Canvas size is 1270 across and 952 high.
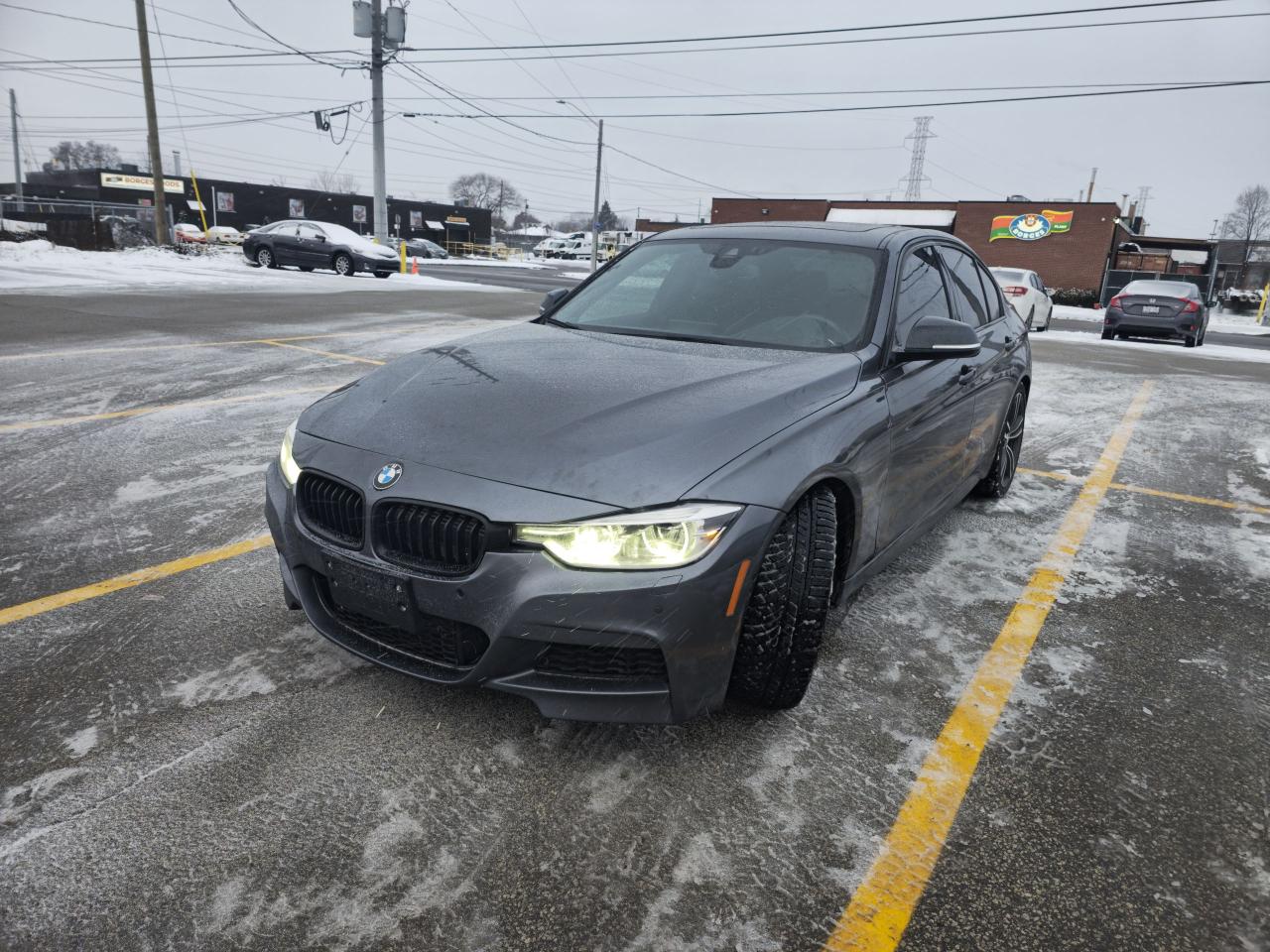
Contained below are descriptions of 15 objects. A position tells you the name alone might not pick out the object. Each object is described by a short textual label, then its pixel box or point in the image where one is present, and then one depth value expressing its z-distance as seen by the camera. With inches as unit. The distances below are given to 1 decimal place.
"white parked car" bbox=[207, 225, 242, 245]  1510.8
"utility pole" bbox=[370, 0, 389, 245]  1084.5
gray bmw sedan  80.2
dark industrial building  2304.4
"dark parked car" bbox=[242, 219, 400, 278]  884.6
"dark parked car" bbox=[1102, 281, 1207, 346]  644.1
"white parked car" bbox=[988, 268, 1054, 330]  657.6
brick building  1536.7
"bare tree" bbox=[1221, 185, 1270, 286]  3425.2
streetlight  1658.5
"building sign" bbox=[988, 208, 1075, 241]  1571.1
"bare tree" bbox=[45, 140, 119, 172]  3626.0
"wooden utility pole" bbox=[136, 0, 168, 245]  933.8
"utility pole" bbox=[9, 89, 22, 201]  2561.5
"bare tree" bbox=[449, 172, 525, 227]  4301.2
